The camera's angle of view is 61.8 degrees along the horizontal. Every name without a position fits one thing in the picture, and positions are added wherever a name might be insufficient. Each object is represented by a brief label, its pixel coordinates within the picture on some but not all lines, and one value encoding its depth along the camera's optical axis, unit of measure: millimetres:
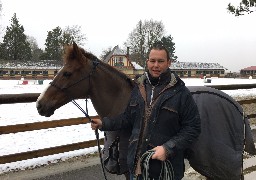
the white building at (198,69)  56043
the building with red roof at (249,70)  77579
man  1642
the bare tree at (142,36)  46425
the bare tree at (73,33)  48259
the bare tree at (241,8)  9476
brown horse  2032
